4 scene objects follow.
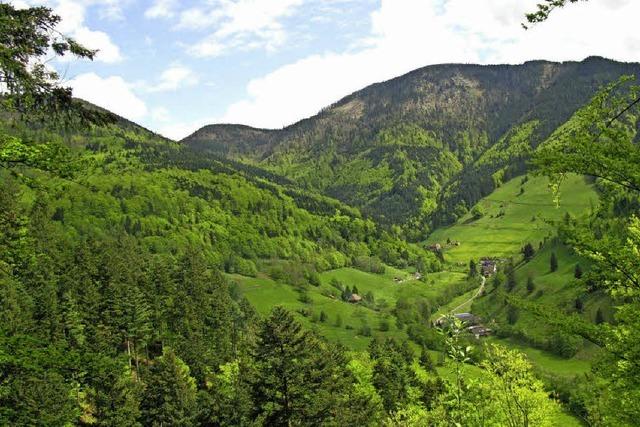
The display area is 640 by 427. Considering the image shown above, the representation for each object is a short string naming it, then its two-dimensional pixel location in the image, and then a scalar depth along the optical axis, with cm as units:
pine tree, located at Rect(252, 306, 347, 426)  4144
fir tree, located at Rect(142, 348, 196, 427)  6950
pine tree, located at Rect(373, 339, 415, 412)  9162
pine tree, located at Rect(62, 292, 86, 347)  8012
